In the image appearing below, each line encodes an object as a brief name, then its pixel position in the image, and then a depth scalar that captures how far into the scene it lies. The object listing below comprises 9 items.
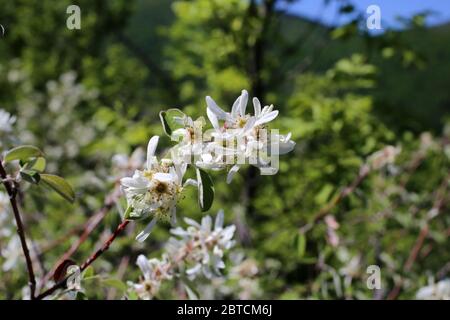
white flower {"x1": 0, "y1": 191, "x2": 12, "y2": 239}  0.46
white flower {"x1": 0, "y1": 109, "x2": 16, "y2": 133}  0.43
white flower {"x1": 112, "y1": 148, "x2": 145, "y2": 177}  0.48
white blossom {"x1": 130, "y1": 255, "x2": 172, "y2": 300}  0.39
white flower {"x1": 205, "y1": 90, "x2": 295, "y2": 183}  0.31
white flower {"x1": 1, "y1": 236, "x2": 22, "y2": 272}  0.45
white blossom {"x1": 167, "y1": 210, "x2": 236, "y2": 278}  0.40
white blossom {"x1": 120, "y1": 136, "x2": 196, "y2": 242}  0.32
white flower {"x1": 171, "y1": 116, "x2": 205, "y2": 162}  0.32
